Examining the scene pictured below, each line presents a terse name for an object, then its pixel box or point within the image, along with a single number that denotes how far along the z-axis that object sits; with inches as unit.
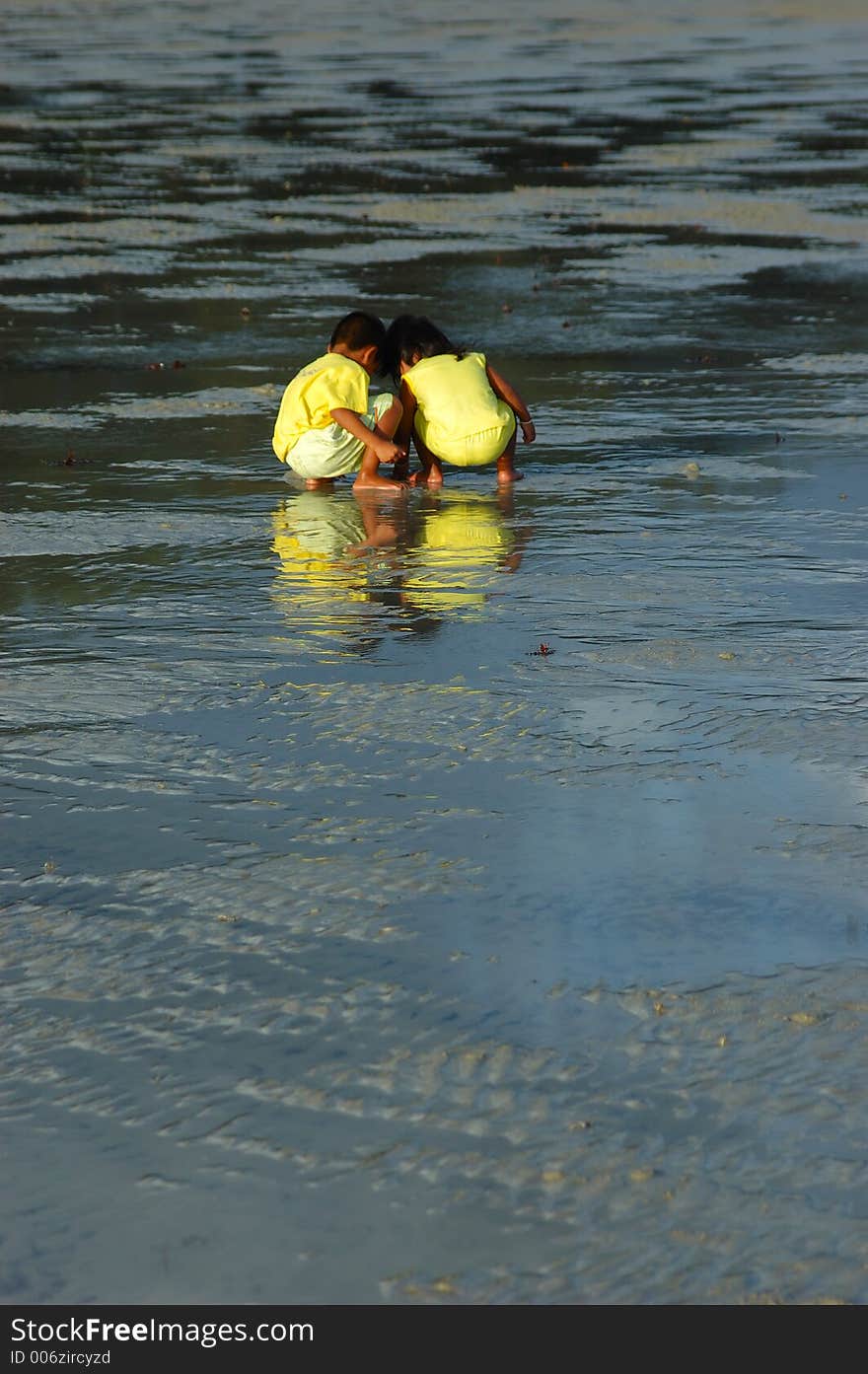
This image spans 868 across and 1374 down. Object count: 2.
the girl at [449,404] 713.0
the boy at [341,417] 716.0
